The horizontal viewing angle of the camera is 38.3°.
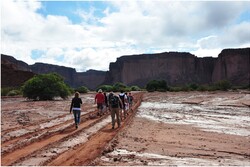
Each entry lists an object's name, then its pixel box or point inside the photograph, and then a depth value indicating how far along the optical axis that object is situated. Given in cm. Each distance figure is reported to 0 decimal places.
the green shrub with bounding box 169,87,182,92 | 8606
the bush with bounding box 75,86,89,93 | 8256
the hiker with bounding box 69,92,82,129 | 1533
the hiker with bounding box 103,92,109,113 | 2112
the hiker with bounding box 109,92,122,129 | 1572
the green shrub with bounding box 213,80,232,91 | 8775
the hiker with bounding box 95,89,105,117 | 2012
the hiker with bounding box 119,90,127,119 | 1875
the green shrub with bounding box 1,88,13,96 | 5760
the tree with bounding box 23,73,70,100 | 4225
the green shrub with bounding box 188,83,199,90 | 9377
